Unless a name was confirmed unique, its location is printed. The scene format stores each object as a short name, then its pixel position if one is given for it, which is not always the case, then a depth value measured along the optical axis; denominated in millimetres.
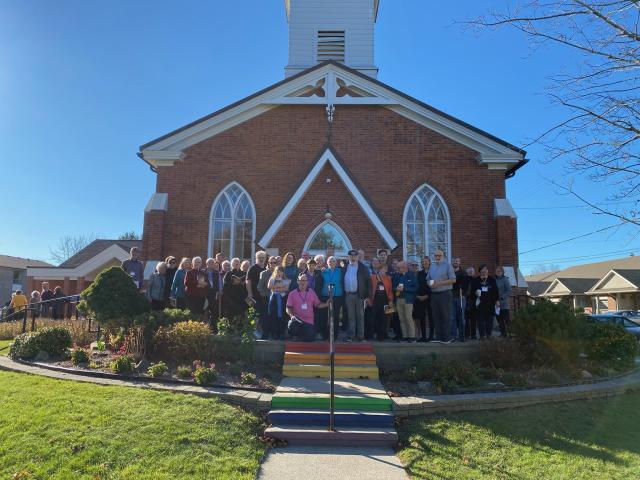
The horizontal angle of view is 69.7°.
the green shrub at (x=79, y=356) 8328
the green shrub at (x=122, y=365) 7605
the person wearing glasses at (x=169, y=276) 10227
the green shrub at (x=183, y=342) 8258
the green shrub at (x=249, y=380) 7465
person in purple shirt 9172
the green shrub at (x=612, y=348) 9109
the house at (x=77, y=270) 24375
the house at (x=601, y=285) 41456
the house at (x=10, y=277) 51219
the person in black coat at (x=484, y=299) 10102
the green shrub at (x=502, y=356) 8641
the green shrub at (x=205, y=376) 7191
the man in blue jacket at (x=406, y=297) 9555
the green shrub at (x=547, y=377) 7871
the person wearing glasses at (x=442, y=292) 9242
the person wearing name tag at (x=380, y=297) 9500
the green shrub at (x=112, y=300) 9211
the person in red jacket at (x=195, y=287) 9688
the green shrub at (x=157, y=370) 7441
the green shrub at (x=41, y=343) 8992
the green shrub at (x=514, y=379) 7582
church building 13484
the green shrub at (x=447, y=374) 7516
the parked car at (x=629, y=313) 31128
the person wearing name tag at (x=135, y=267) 11018
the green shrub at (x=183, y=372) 7520
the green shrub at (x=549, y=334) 8633
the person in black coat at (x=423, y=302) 9492
